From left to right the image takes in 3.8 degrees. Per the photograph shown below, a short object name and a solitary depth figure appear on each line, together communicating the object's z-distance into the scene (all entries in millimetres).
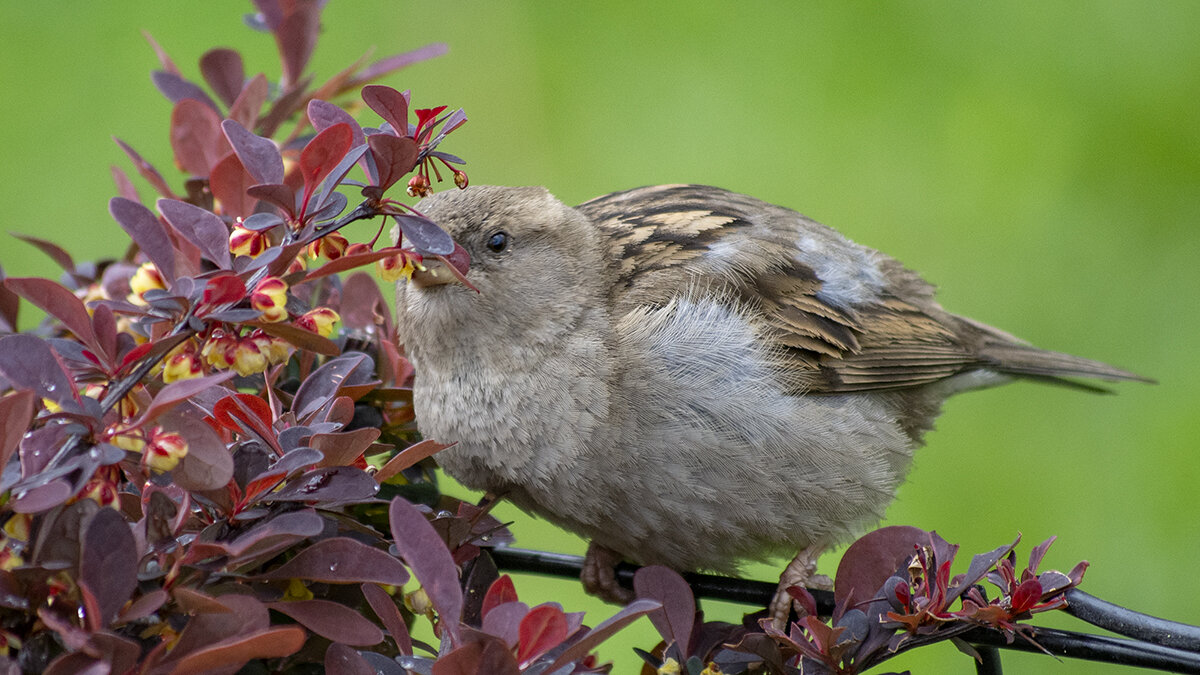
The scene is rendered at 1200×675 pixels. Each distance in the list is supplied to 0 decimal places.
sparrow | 3564
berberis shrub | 3333
